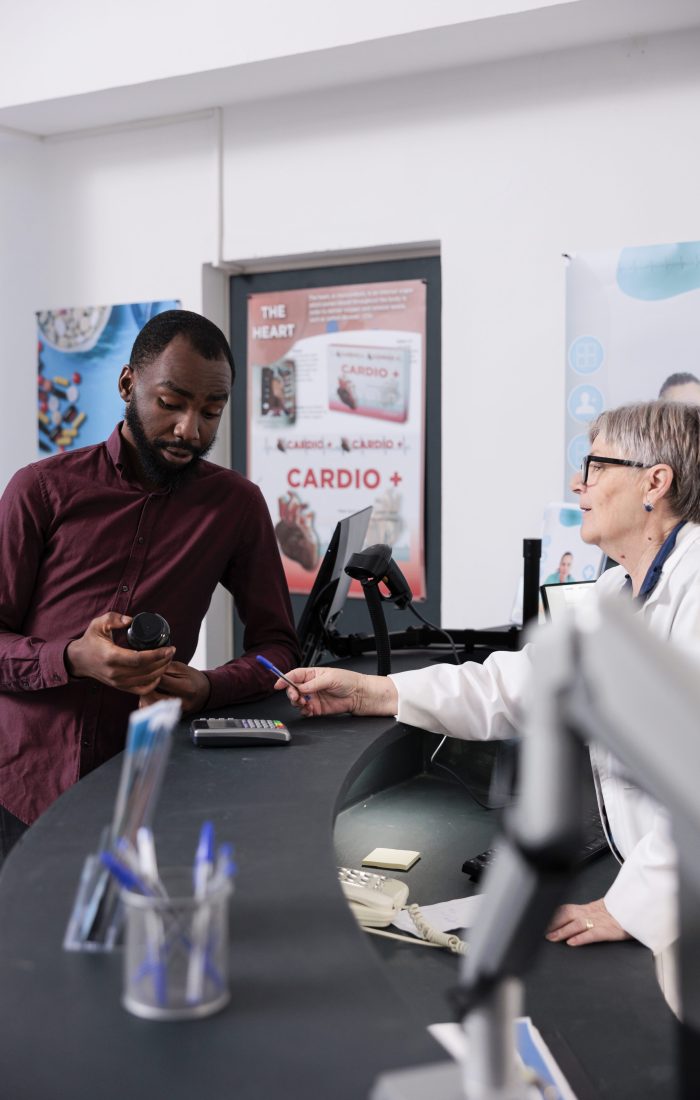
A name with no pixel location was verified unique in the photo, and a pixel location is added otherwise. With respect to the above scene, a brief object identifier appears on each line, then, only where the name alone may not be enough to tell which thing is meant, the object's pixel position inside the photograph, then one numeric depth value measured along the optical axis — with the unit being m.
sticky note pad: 1.84
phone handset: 1.56
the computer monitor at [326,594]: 2.28
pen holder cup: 0.86
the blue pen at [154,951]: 0.86
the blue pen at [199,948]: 0.87
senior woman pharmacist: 1.69
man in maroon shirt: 1.91
